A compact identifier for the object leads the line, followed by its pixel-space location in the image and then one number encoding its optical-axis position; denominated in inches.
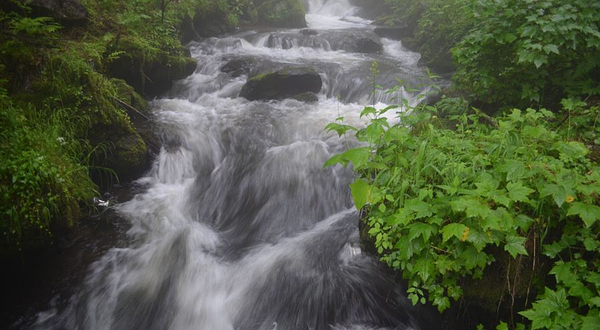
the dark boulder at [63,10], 214.3
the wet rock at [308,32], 547.1
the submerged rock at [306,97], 330.3
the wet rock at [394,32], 559.5
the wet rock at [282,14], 627.8
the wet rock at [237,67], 374.8
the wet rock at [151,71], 267.1
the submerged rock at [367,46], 488.1
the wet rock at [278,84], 327.9
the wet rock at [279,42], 496.1
